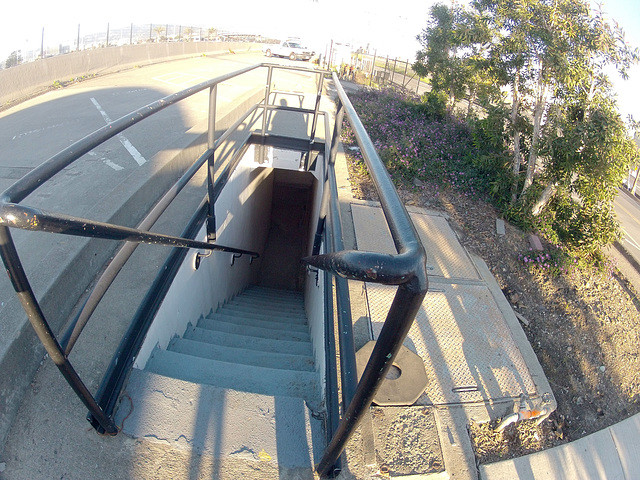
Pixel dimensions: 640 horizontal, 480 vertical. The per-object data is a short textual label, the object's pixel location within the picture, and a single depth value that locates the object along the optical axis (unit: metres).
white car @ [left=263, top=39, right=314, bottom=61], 25.16
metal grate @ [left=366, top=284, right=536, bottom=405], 2.44
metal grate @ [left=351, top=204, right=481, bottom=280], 3.69
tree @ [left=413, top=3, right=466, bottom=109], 9.16
